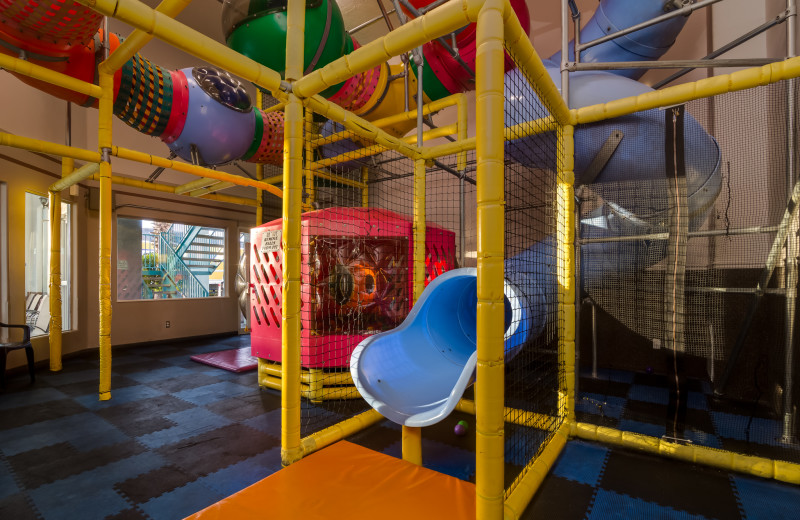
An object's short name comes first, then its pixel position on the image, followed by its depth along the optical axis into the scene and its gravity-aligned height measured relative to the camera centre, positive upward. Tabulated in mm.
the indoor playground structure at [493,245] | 1534 +100
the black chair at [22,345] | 3451 -801
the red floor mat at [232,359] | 4289 -1227
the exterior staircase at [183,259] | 6285 +57
